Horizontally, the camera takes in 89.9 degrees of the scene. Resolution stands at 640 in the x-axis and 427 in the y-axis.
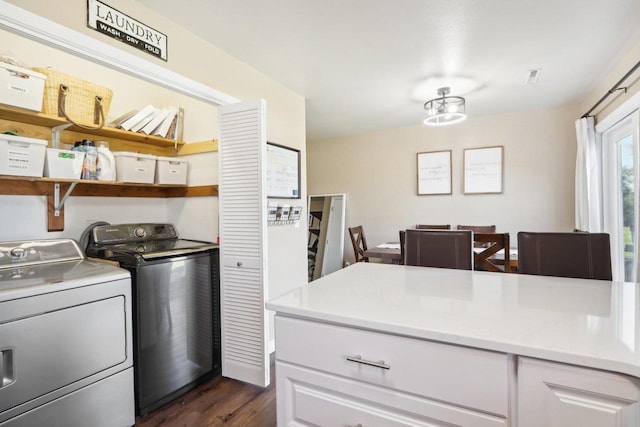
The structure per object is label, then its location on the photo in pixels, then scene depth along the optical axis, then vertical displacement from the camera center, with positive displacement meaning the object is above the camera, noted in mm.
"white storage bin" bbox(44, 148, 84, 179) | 1867 +320
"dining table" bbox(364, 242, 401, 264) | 3273 -418
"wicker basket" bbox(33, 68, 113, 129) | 1877 +716
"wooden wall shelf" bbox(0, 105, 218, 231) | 1948 +529
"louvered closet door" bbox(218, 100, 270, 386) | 2045 -179
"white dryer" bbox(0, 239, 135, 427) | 1341 -584
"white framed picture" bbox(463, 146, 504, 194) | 3895 +517
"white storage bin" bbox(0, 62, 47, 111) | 1586 +674
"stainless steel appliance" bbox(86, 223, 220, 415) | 1836 -577
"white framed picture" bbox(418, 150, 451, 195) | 4164 +527
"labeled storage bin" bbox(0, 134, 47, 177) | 1663 +334
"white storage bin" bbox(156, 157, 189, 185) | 2436 +350
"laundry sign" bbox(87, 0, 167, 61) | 1507 +952
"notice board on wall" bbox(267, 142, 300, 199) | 2715 +378
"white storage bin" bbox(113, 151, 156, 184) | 2264 +355
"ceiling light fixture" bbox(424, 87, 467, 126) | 2906 +962
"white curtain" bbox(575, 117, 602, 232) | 3059 +312
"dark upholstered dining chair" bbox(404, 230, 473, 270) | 1817 -214
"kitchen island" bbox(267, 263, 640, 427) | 722 -373
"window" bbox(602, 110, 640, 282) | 2785 +143
